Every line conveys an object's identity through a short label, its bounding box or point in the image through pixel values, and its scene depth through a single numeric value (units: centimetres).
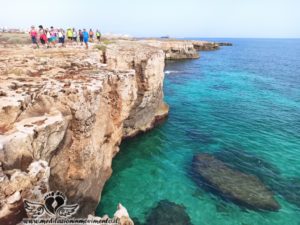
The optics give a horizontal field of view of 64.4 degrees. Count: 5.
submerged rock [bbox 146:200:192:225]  1592
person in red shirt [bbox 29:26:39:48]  2700
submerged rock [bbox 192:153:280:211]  1744
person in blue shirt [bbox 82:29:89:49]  2753
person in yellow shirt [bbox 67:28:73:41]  3139
